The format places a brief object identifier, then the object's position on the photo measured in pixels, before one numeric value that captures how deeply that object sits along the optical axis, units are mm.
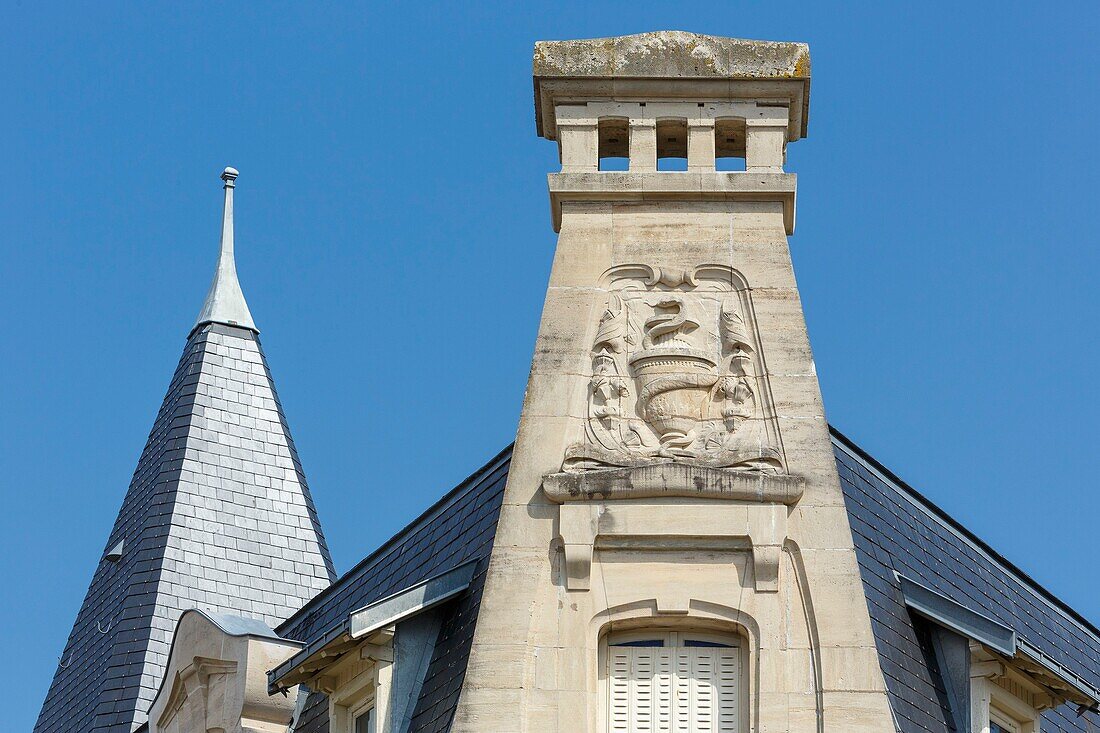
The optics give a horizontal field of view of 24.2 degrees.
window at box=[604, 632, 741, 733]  20406
